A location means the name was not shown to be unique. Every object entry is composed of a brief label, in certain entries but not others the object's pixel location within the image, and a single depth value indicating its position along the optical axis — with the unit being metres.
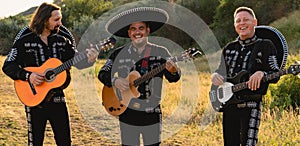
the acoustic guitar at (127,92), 3.93
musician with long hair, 4.32
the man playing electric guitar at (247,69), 3.92
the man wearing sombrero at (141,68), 4.04
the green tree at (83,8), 42.70
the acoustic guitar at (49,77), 4.40
